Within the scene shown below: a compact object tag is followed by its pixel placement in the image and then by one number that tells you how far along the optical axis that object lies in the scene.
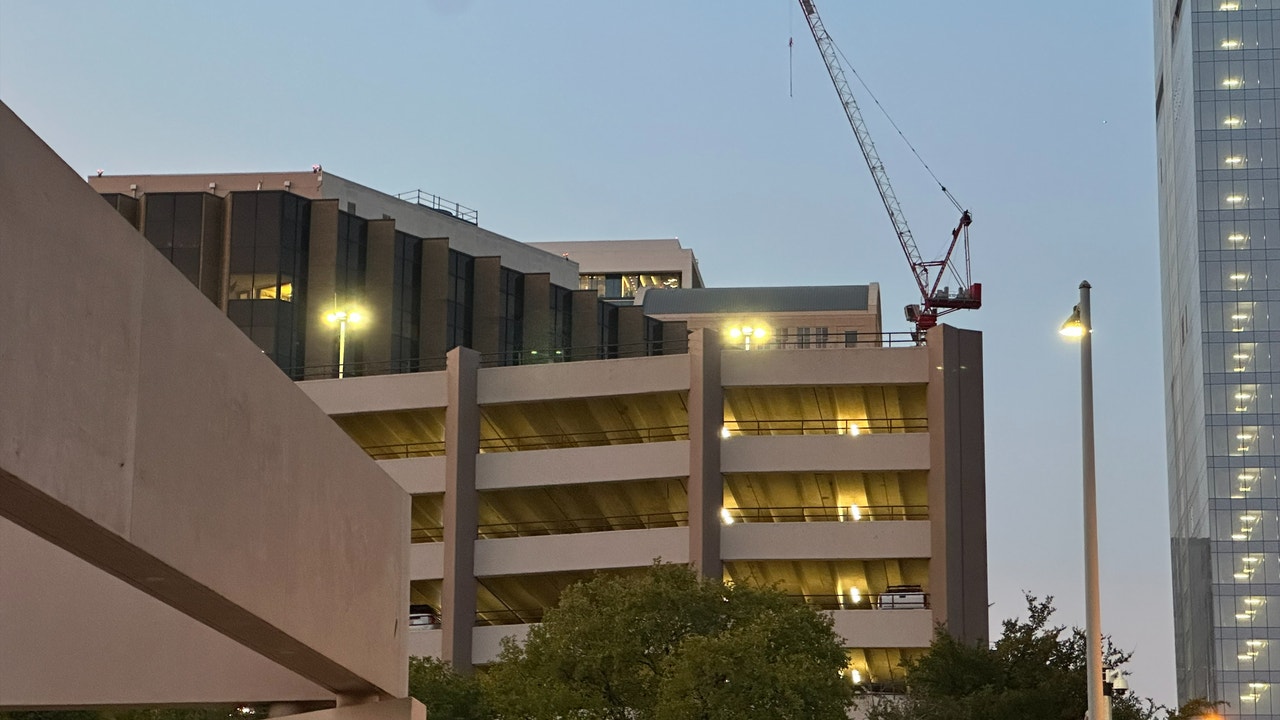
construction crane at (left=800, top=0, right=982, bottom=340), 156.25
